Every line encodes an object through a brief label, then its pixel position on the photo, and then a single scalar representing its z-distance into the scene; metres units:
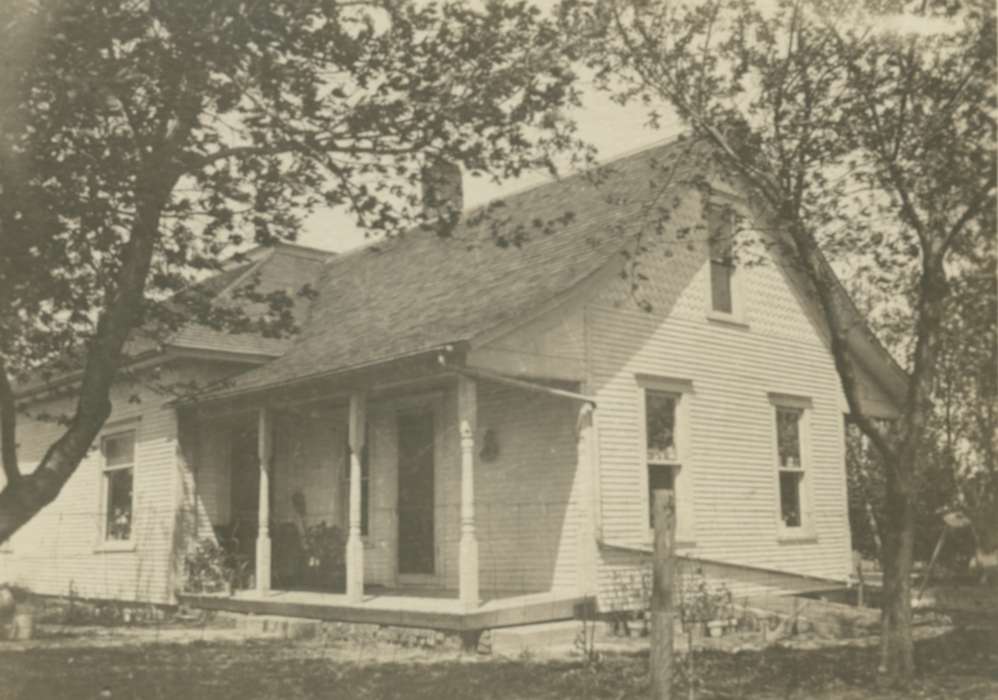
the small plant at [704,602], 12.52
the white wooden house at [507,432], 12.65
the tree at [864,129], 8.71
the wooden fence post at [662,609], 6.41
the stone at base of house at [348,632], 11.32
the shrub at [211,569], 15.73
